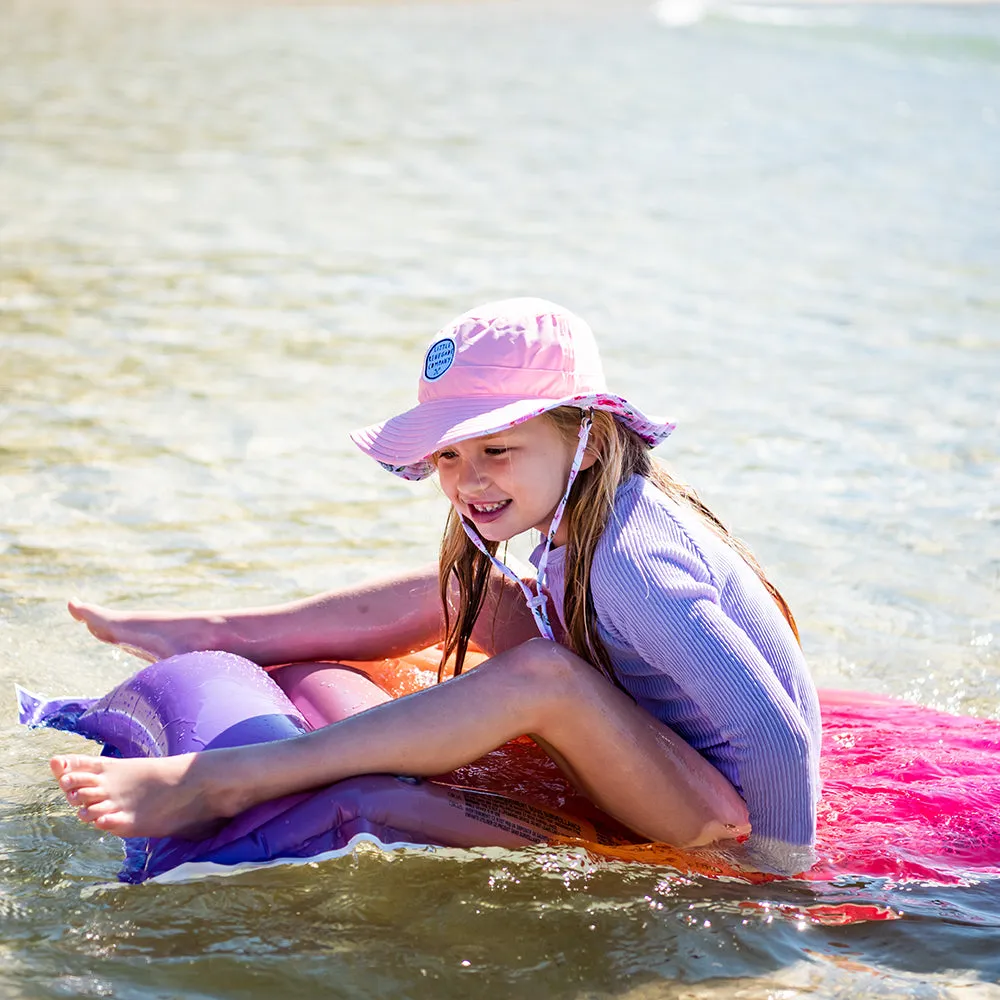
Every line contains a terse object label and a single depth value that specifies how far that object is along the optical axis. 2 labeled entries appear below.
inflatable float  2.42
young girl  2.38
